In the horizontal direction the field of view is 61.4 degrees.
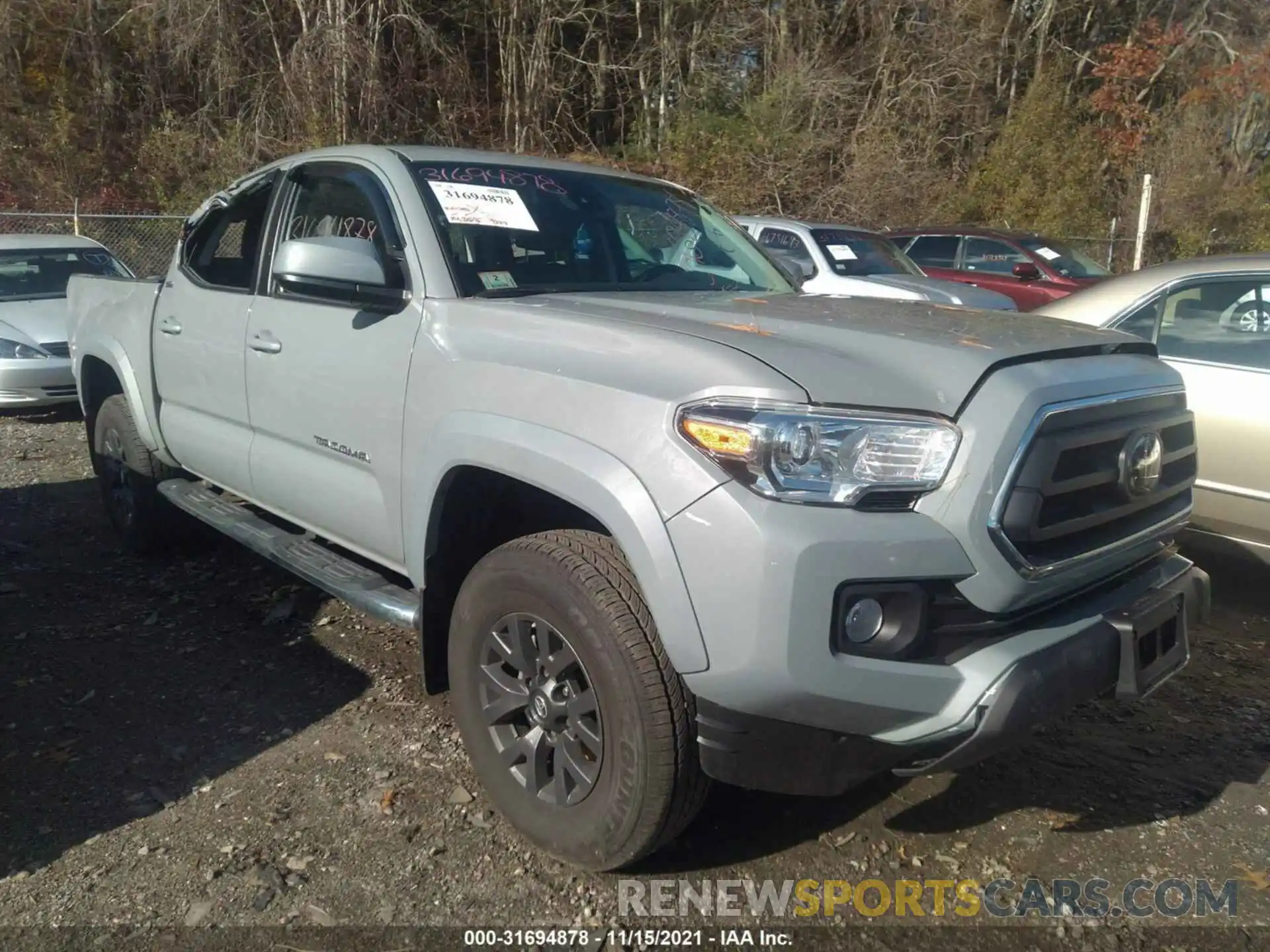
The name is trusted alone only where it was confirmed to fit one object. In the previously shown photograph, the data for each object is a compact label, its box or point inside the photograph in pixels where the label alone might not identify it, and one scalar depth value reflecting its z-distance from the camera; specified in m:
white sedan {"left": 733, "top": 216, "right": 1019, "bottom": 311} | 10.00
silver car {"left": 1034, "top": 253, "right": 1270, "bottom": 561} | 4.47
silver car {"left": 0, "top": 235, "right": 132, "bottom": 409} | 8.78
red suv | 12.45
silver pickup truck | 2.32
